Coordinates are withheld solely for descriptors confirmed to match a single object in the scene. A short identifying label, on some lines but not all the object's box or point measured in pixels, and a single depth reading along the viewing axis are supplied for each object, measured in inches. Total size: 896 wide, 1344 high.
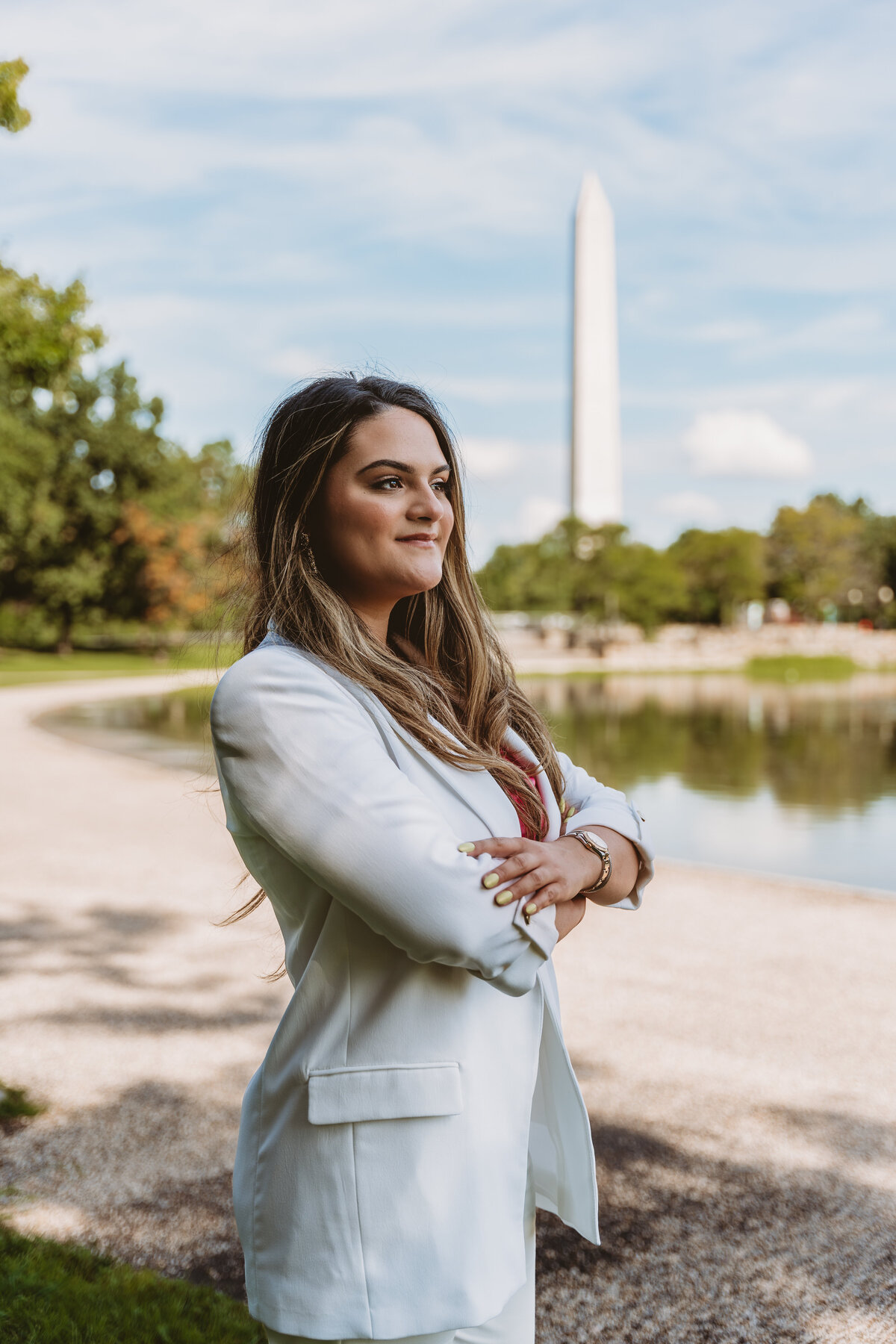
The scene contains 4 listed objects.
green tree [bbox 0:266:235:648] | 1939.0
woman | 60.2
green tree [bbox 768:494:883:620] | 3243.1
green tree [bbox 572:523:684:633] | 2586.1
